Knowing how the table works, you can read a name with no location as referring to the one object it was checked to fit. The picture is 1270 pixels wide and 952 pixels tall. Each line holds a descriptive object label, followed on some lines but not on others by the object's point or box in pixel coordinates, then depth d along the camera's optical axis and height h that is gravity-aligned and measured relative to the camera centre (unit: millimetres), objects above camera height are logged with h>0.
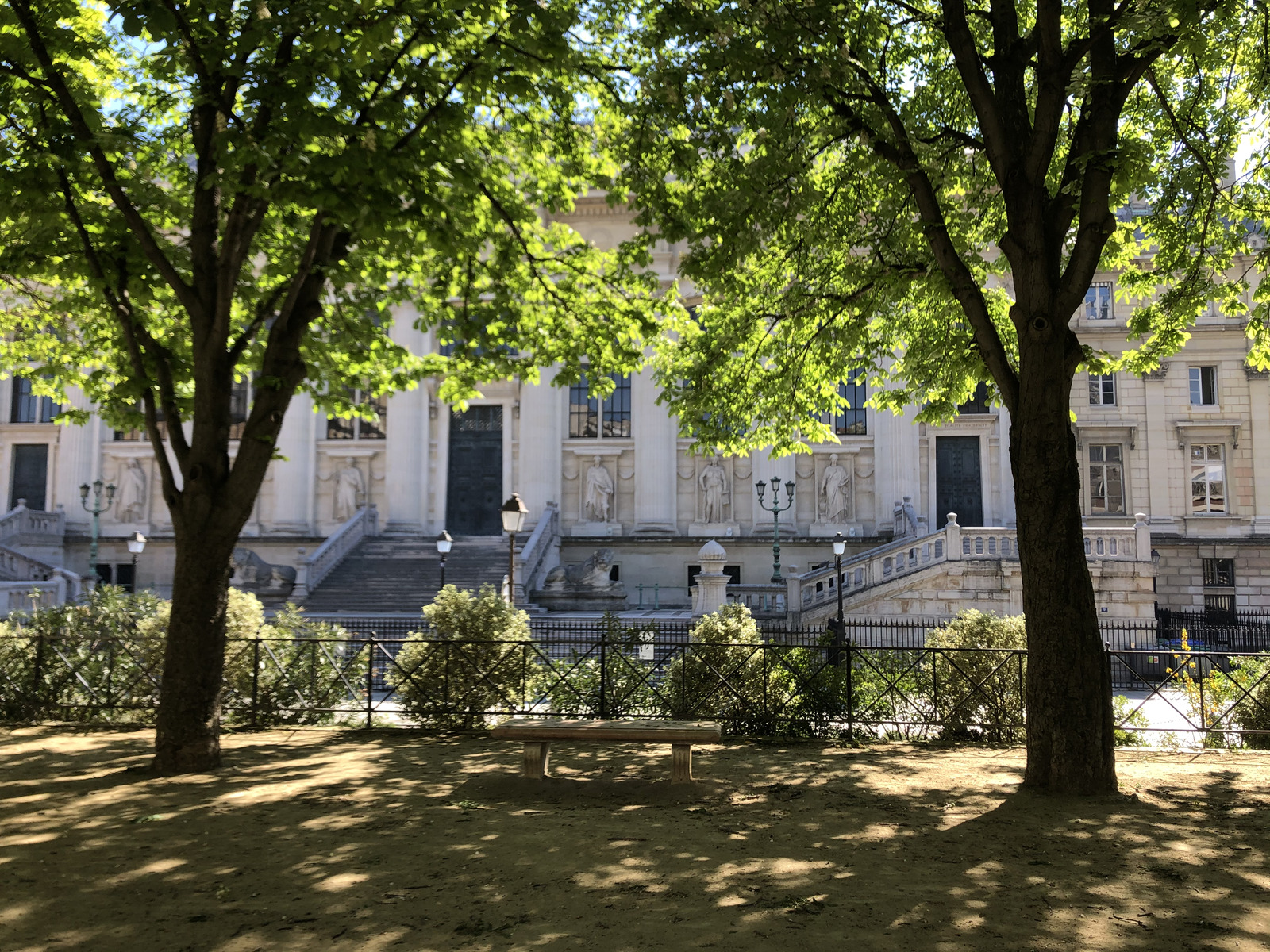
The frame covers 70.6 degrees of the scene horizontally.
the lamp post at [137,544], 25844 +389
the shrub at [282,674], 12180 -1627
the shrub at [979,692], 11336 -1725
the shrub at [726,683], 11500 -1654
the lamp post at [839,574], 19859 -448
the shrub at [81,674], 12195 -1625
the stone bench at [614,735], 8266 -1638
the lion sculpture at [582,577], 30047 -665
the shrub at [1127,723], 11492 -2244
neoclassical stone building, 32656 +3097
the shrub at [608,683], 12250 -1757
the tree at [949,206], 8320 +4151
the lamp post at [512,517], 18438 +826
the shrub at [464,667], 11922 -1490
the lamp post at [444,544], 24188 +356
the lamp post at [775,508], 27047 +1774
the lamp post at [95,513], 30847 +1600
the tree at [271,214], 7672 +3566
